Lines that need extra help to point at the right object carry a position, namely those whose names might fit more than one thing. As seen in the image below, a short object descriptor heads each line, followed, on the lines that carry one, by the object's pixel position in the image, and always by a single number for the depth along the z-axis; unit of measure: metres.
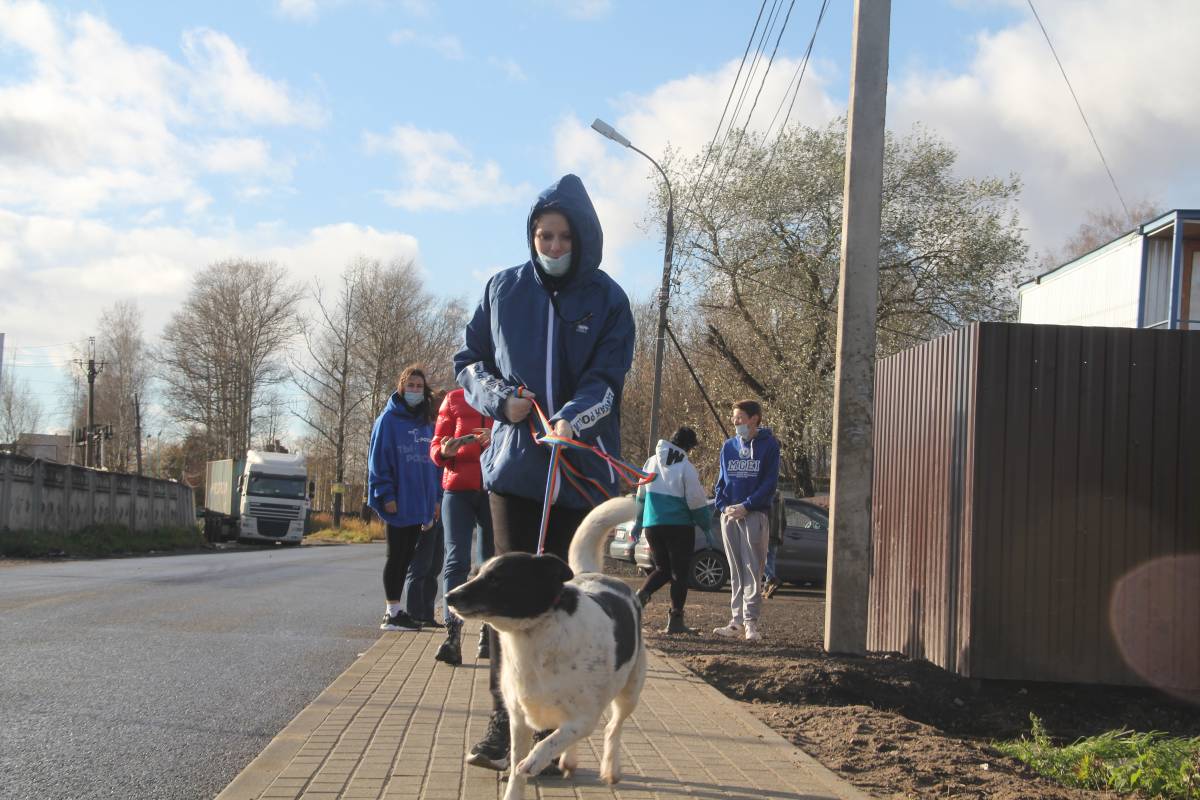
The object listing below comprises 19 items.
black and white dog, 3.50
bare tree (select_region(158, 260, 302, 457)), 62.75
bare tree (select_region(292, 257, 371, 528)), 60.42
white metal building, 17.00
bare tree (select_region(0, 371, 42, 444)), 91.38
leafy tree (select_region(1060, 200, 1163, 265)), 49.22
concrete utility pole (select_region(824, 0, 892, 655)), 8.20
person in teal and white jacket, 9.82
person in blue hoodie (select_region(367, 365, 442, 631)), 8.39
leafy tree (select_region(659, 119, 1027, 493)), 30.38
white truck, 38.78
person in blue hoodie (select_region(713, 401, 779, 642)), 9.54
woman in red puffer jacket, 6.36
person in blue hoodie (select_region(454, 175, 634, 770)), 4.33
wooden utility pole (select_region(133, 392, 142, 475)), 67.81
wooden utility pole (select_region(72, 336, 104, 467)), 61.50
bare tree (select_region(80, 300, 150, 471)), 77.00
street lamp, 24.75
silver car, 16.83
